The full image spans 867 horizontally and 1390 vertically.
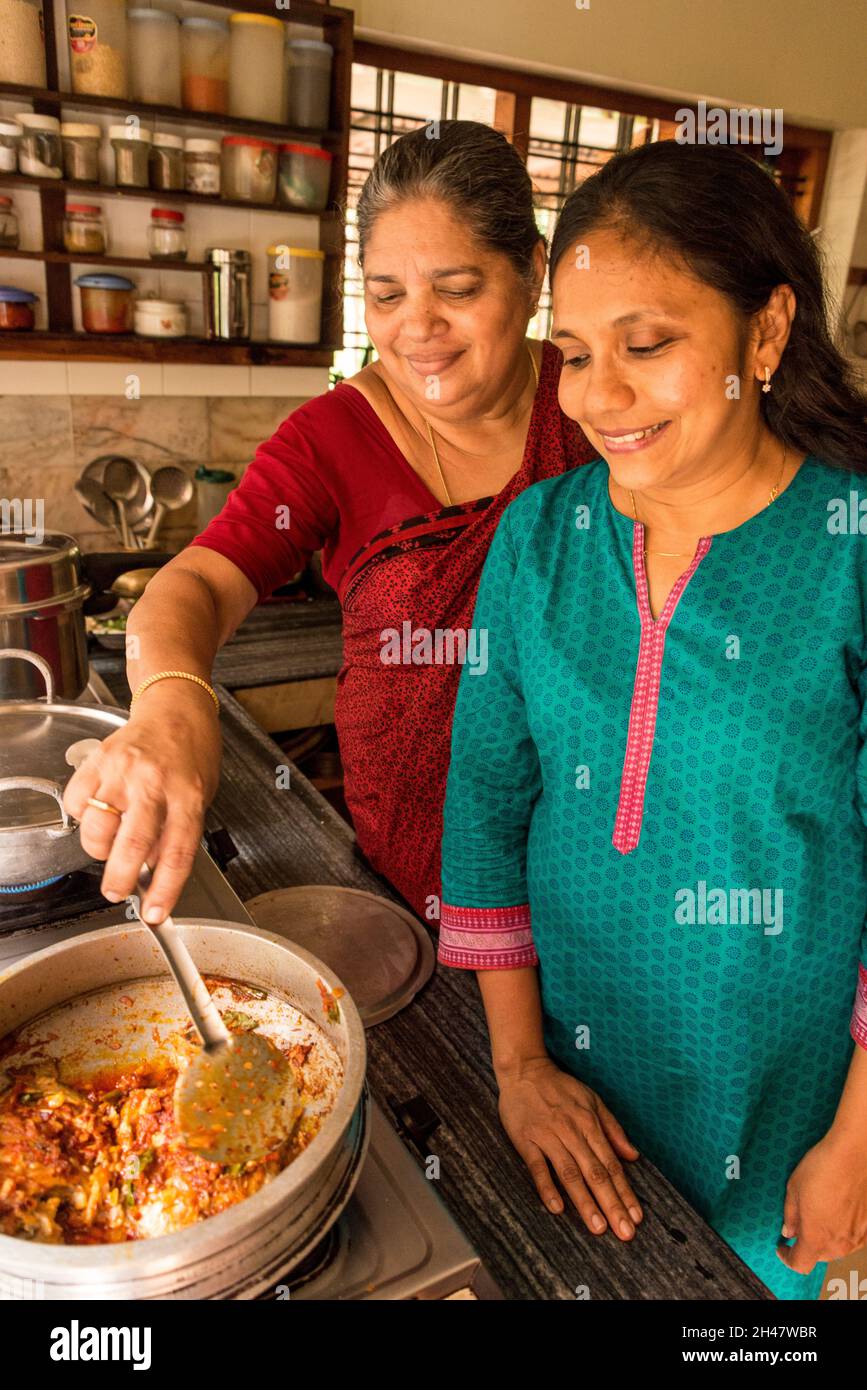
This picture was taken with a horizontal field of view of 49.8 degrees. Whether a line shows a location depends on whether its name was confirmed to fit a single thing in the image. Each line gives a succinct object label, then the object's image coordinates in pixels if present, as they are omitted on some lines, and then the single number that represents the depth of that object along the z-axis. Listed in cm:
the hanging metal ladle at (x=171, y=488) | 280
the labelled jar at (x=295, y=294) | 267
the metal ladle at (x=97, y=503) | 270
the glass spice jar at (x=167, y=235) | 249
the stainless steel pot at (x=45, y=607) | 130
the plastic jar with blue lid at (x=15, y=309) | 234
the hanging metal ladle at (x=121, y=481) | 276
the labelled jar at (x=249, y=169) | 252
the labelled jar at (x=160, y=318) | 252
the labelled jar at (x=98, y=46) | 224
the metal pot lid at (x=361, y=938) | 106
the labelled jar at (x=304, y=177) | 259
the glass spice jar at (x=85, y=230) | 239
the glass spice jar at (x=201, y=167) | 246
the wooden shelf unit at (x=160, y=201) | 229
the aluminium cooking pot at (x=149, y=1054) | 51
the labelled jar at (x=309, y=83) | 250
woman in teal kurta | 89
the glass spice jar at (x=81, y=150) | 232
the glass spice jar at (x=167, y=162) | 241
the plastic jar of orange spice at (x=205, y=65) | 238
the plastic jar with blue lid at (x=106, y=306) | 246
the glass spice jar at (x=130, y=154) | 237
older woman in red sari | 111
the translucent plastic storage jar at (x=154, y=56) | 232
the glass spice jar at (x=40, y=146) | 224
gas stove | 64
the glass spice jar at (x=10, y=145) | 222
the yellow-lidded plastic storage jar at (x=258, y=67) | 244
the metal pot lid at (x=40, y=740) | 95
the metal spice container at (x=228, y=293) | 256
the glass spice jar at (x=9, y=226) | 232
